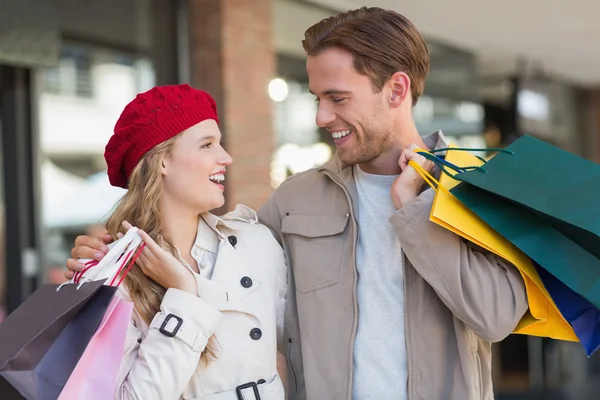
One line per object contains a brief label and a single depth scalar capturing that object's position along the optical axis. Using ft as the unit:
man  7.10
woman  6.98
